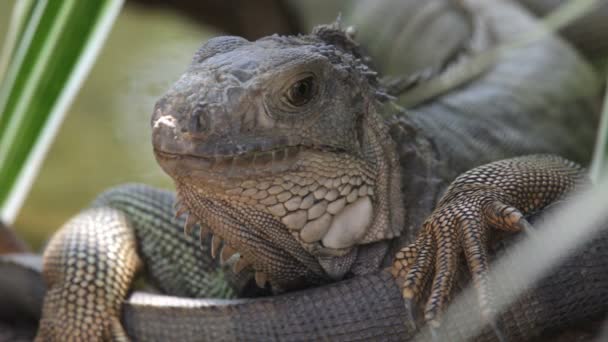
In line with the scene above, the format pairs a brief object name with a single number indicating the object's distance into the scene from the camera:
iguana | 3.81
